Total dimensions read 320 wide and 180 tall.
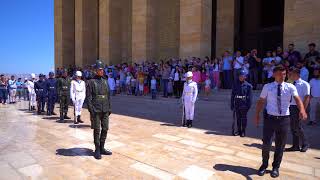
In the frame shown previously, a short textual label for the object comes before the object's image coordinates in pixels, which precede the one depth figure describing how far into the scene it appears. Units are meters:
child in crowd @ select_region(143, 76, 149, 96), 16.36
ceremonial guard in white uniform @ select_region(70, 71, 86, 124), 10.05
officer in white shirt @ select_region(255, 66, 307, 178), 4.82
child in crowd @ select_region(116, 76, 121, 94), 18.11
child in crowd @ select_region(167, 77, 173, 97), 14.58
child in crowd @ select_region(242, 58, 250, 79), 11.83
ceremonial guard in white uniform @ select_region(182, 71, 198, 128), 9.02
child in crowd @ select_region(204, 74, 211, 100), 12.74
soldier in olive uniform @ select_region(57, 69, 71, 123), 10.95
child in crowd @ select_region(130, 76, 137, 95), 16.95
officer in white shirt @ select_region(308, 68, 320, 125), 8.78
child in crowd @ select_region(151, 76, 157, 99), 14.57
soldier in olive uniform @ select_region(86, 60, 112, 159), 5.99
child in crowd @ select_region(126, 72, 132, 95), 17.18
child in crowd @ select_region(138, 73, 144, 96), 15.92
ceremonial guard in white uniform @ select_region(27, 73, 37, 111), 14.36
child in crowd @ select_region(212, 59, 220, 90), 13.46
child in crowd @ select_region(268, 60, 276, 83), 10.99
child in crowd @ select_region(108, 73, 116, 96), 17.65
